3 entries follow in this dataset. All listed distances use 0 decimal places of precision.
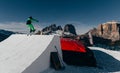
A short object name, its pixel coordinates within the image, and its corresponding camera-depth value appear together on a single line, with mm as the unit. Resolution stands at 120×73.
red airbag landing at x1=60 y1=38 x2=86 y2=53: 7946
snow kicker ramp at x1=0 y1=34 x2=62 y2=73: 4954
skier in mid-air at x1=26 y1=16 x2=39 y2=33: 7175
